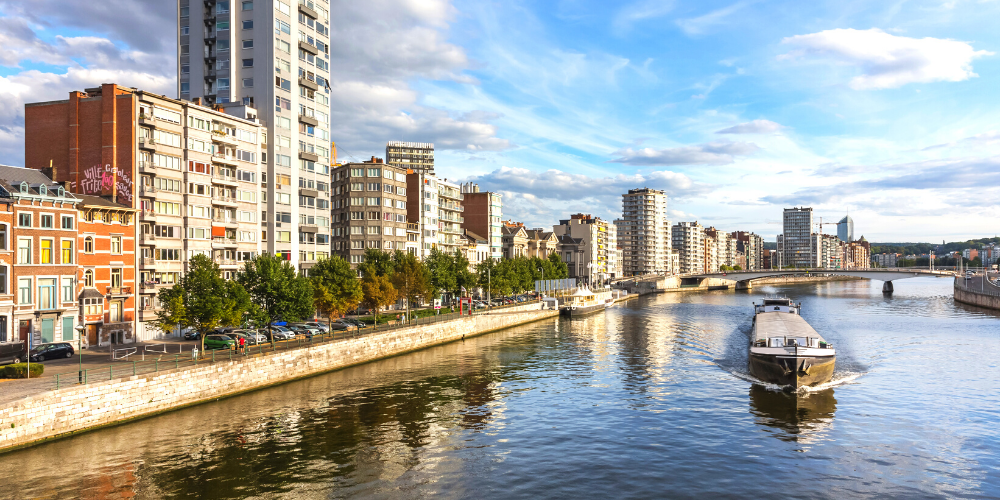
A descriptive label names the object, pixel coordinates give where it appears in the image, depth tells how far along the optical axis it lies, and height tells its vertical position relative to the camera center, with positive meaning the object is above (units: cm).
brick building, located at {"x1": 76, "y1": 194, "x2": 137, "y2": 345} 6231 -60
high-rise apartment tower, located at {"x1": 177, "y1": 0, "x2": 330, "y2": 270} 9700 +3006
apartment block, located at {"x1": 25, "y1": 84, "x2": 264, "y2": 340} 7150 +1222
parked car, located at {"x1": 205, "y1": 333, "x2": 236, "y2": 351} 6438 -827
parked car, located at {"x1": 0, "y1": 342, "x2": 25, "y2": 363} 5008 -723
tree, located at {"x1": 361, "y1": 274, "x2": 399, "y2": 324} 8806 -442
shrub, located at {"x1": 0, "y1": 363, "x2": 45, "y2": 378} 4316 -740
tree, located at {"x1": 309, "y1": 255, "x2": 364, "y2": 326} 7844 -323
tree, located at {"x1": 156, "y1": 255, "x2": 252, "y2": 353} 5672 -355
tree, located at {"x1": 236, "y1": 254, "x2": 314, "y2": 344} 6775 -299
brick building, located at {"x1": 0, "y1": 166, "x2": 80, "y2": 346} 5444 +59
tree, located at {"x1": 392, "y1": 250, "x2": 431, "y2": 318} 10069 -309
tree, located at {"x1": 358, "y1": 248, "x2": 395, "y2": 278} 10405 -7
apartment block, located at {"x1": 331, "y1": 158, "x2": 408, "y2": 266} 12362 +1052
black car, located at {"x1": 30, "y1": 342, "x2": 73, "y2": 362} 5234 -749
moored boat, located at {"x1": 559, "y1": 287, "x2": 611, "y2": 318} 13988 -1058
